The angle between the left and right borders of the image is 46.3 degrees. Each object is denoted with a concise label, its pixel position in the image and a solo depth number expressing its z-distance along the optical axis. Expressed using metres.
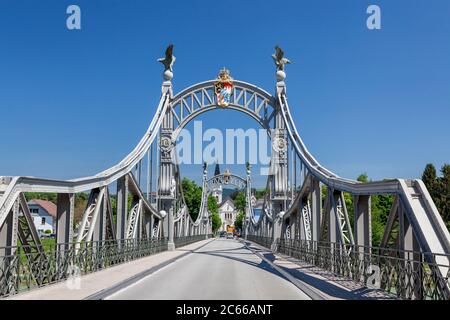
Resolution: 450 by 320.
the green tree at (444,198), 61.31
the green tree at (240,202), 169.43
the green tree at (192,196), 91.98
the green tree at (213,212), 123.99
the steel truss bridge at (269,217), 11.62
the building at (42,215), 89.56
